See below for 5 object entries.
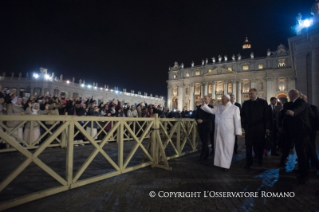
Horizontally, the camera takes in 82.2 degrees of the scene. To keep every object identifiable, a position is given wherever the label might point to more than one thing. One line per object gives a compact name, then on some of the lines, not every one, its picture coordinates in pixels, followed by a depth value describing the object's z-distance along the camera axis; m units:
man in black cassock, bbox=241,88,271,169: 5.34
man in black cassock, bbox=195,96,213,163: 6.05
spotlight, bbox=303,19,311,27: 17.39
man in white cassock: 5.11
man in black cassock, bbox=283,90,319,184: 4.48
